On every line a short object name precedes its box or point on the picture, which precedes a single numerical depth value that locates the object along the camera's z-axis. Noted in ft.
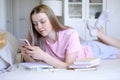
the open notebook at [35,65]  4.97
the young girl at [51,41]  5.08
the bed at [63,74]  4.39
